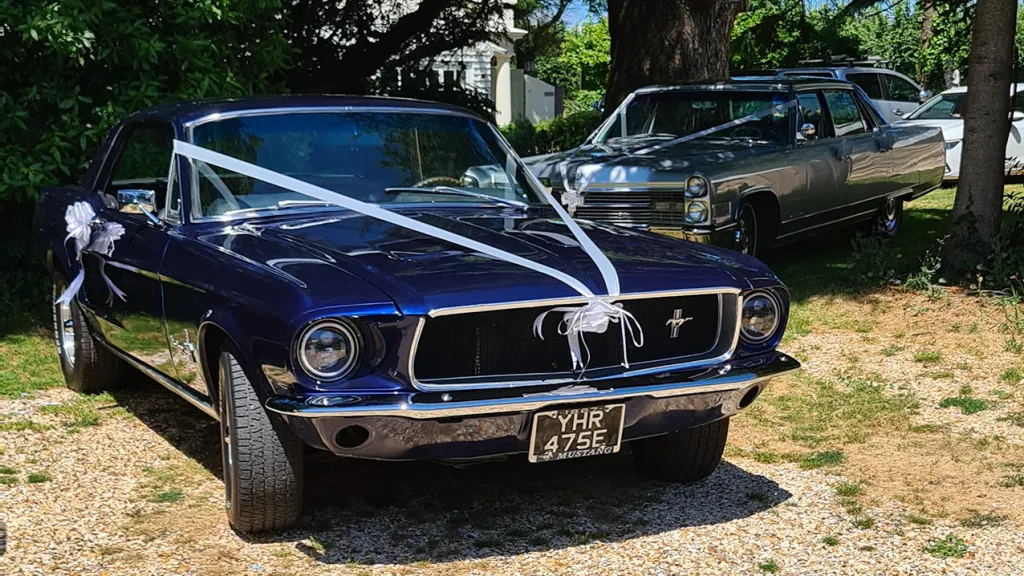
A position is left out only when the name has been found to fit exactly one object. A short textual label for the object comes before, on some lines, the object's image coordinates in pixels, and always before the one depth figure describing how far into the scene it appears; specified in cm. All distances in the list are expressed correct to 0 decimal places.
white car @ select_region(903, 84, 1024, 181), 1538
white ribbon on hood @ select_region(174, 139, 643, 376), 423
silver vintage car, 916
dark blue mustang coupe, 405
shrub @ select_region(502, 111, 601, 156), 2108
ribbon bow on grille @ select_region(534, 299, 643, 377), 422
